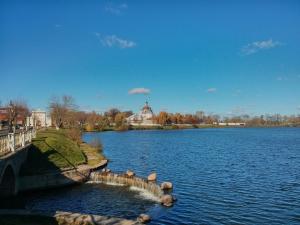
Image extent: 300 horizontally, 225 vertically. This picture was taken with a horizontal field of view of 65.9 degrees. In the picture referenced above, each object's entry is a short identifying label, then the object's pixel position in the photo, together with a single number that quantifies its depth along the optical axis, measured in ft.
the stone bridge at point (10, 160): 52.47
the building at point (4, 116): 232.02
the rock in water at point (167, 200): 58.48
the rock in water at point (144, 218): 48.67
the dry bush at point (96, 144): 147.03
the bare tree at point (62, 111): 240.49
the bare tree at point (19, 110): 186.61
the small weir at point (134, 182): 59.89
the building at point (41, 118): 329.31
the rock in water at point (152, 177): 77.79
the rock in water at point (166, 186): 70.55
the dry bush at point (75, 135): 155.23
